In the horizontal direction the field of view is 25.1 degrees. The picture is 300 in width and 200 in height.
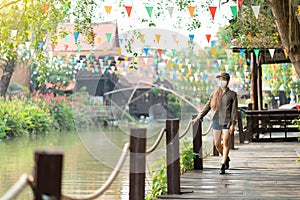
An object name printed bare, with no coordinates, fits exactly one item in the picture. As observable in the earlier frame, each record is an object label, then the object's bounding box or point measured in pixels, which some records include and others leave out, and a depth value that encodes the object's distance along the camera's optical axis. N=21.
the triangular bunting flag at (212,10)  12.16
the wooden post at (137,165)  6.23
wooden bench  18.62
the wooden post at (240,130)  17.38
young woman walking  9.89
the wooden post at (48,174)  3.22
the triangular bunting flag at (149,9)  11.78
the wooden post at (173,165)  8.09
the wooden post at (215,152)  13.82
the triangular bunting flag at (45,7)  11.41
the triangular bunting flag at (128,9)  11.85
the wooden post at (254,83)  19.80
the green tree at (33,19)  11.27
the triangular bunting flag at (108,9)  11.98
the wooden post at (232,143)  15.68
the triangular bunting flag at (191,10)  11.72
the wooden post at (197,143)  10.50
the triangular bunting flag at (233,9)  12.36
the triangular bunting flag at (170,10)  11.74
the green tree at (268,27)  8.89
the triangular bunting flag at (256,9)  11.79
